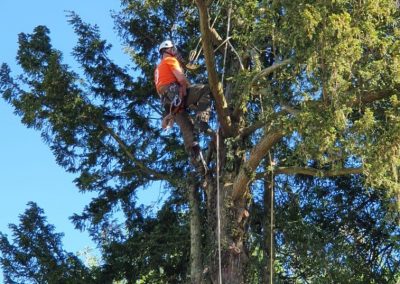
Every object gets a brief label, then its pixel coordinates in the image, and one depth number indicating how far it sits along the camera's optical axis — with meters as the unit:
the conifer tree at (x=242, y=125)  11.01
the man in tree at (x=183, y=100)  13.52
